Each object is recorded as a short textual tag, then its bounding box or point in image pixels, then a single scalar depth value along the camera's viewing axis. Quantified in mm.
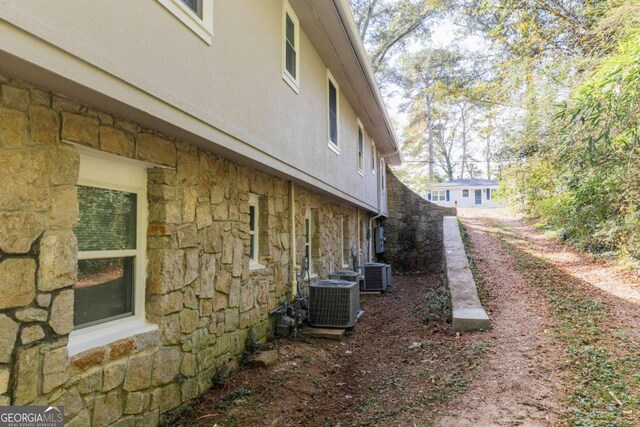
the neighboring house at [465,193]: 35250
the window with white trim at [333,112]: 7914
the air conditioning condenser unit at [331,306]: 6527
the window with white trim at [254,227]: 5590
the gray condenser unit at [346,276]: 8016
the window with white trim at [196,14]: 3096
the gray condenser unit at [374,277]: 10812
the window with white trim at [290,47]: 5500
